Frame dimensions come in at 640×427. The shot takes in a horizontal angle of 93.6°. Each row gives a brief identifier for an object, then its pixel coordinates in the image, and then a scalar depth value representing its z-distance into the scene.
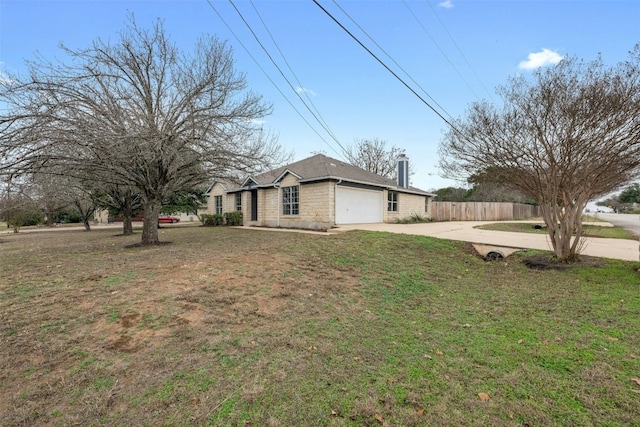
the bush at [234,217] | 21.02
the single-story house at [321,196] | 16.12
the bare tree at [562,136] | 6.06
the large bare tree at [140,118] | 7.14
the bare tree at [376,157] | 35.60
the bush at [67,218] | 35.19
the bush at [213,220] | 21.84
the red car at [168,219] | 35.47
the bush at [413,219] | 20.31
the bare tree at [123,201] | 15.95
